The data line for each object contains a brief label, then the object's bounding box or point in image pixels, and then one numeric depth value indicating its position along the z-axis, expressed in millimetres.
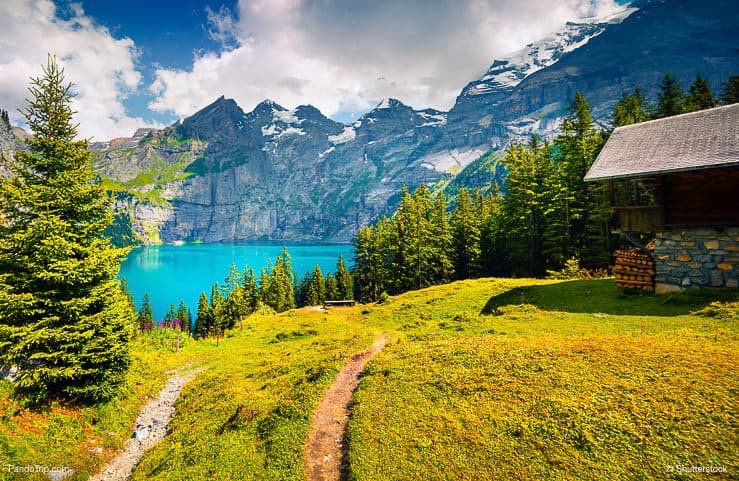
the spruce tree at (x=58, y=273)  15445
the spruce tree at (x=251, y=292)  78644
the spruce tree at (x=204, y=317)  79606
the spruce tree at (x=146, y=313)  83488
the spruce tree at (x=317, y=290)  82125
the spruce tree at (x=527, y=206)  44219
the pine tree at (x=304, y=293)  93275
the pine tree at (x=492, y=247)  54284
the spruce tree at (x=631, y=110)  43356
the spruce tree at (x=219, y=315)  76625
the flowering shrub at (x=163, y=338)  32281
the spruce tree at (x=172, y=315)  86531
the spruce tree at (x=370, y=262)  63469
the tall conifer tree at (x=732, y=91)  43712
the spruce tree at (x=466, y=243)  55438
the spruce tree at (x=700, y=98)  44031
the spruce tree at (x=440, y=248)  53438
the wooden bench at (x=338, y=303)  48781
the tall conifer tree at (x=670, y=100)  43938
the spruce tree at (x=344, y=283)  83125
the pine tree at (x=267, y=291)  79062
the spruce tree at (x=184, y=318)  83812
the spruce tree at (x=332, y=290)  82250
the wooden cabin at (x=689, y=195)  17578
